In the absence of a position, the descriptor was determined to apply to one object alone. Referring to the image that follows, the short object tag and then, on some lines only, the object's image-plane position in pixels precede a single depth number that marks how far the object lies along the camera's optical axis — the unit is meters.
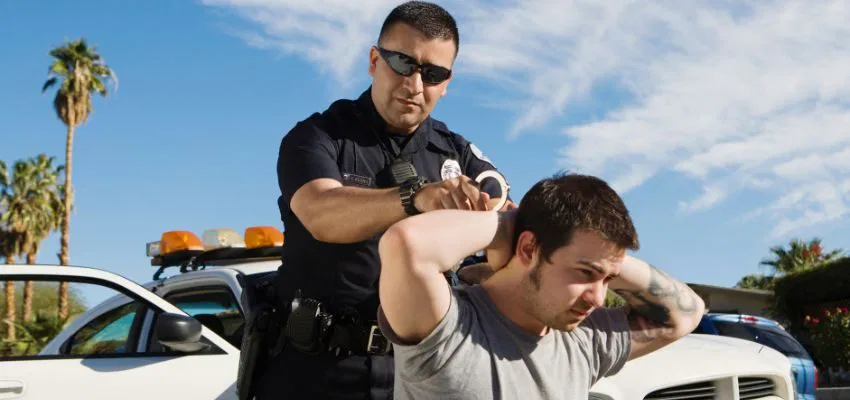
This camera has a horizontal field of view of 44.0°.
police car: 4.91
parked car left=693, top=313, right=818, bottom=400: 9.18
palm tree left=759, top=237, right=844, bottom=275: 48.69
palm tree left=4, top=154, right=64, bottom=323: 43.72
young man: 2.23
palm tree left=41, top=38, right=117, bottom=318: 40.03
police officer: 2.94
